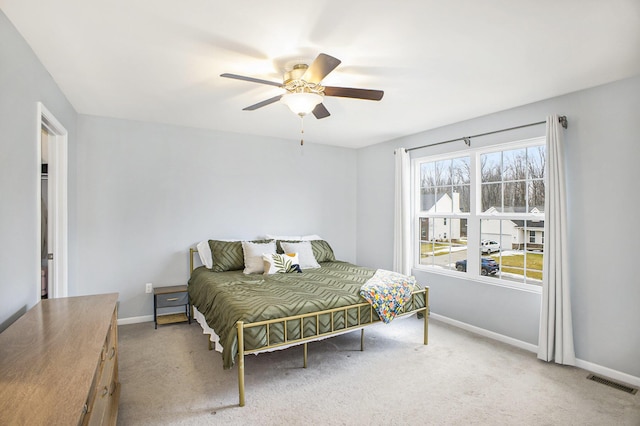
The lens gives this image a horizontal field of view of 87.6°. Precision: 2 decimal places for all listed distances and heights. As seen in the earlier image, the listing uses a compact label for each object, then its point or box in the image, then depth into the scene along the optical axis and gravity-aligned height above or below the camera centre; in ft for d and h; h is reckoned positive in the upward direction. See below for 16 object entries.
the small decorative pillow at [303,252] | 13.65 -1.63
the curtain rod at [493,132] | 9.82 +2.84
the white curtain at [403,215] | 14.70 -0.07
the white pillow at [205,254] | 13.28 -1.63
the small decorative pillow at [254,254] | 12.76 -1.58
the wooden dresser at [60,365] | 3.31 -1.91
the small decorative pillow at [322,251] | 14.94 -1.72
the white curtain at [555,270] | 9.52 -1.66
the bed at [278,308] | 7.81 -2.55
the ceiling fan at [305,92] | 7.79 +2.90
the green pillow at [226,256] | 12.92 -1.66
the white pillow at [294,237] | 15.19 -1.11
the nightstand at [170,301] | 12.48 -3.33
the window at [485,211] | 11.07 +0.07
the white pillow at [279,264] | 12.56 -1.92
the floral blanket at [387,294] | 9.80 -2.42
